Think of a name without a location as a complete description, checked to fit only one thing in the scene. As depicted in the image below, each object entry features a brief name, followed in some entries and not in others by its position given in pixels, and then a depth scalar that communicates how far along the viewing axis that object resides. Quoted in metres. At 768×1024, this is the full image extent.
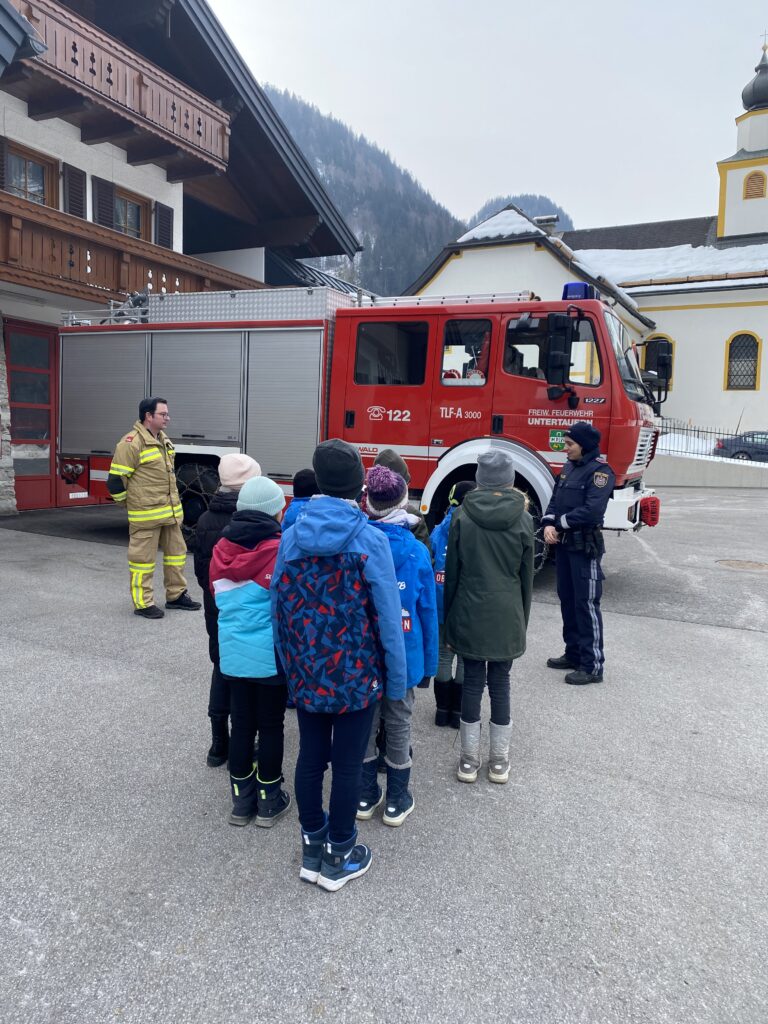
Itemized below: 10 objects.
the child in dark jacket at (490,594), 3.35
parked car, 25.31
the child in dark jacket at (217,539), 3.39
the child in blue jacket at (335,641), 2.46
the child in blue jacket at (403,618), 2.97
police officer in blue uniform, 4.76
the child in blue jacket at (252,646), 2.82
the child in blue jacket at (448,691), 4.11
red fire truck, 6.77
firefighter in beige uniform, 5.97
